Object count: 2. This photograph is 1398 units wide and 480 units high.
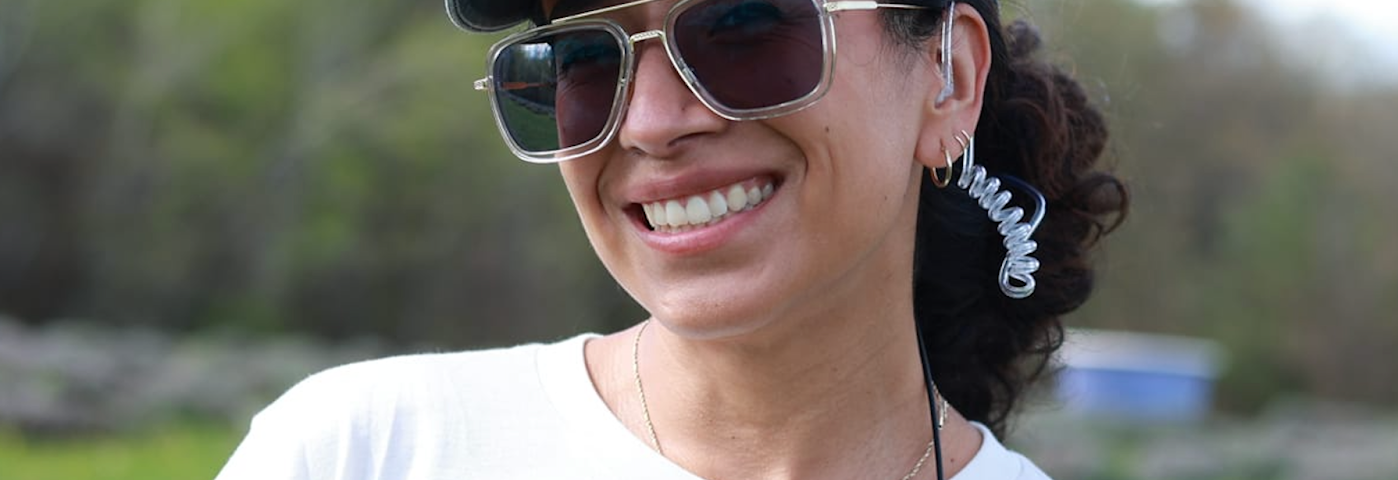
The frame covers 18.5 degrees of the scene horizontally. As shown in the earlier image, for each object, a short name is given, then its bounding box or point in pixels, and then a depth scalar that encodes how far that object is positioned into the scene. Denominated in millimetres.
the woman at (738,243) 1533
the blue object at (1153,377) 12132
